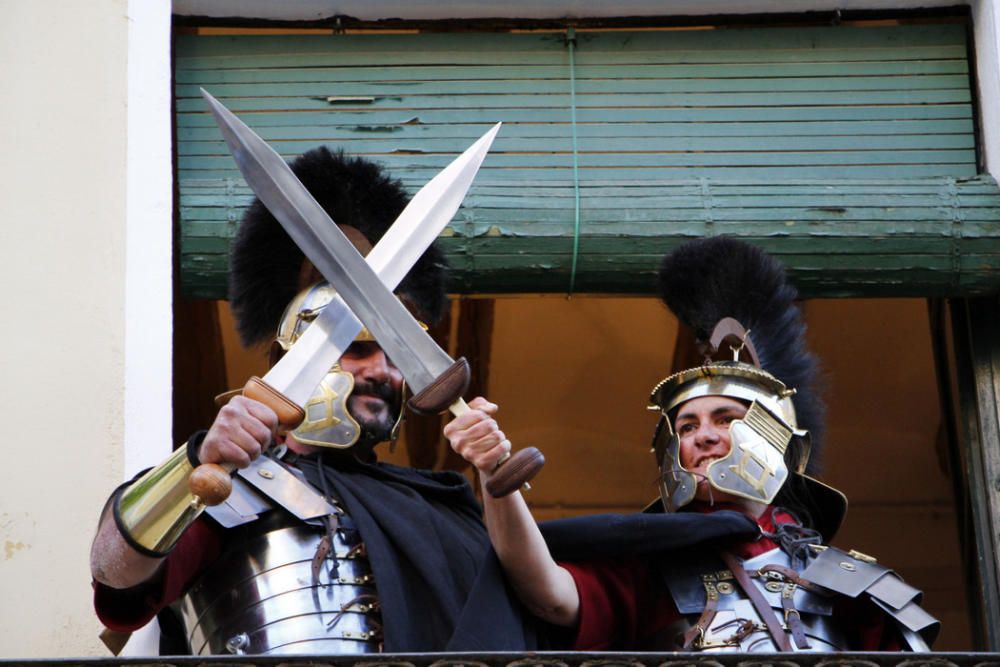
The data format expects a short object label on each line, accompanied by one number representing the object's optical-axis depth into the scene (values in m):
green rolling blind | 11.92
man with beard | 9.31
